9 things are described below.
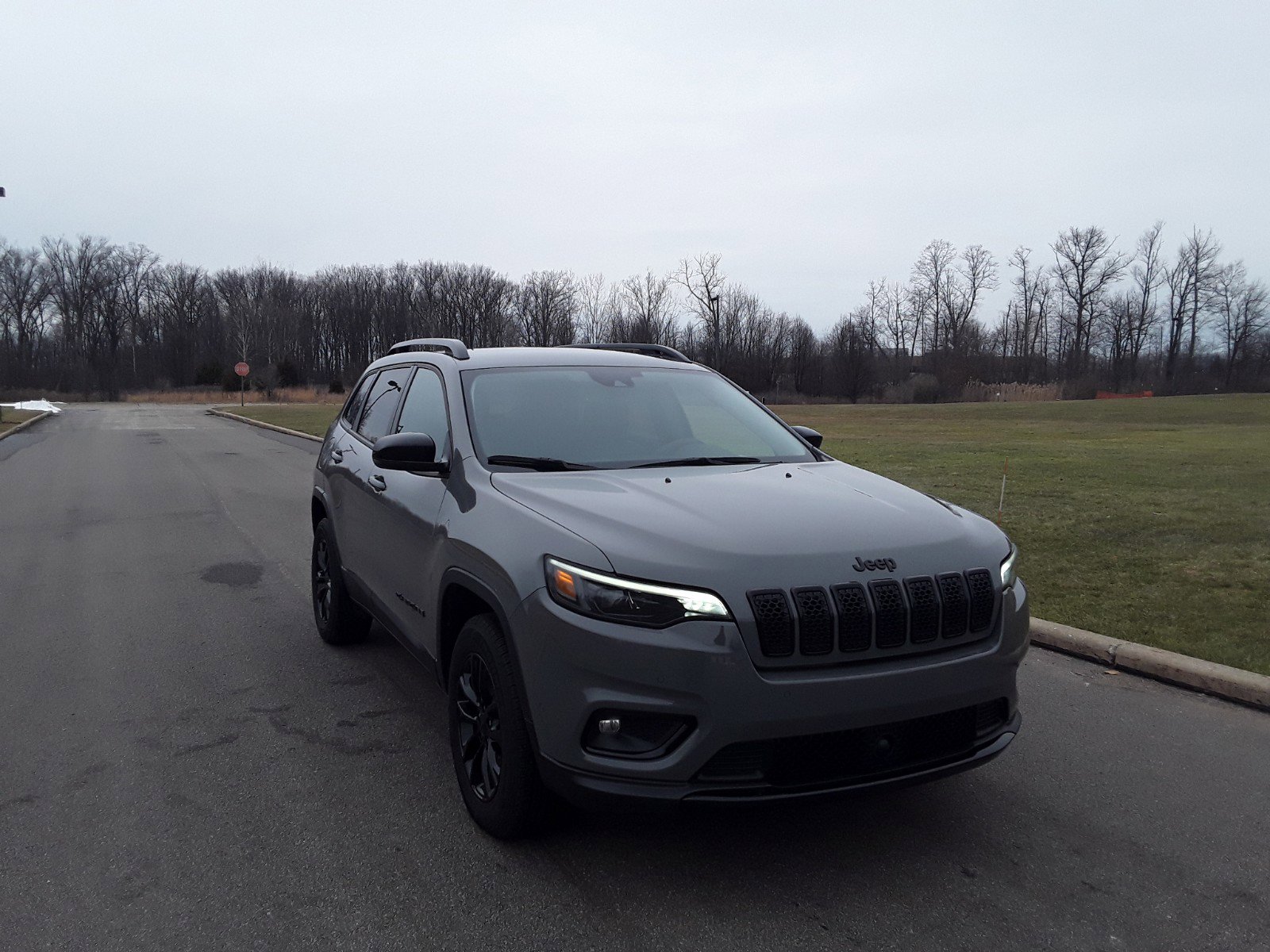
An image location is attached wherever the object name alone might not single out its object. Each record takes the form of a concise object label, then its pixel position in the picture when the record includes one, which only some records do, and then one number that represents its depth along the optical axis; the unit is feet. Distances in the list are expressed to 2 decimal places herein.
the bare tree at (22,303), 276.41
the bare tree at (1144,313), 270.05
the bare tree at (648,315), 273.95
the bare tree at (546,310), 289.53
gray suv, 9.19
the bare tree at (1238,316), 271.28
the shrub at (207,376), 273.54
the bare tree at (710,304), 250.98
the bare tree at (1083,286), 266.98
